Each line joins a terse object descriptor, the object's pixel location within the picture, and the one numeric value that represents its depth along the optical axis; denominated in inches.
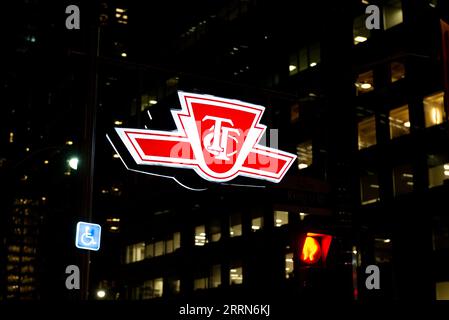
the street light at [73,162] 688.4
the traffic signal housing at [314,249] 435.5
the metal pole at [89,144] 592.7
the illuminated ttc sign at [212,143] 551.2
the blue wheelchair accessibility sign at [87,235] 585.0
